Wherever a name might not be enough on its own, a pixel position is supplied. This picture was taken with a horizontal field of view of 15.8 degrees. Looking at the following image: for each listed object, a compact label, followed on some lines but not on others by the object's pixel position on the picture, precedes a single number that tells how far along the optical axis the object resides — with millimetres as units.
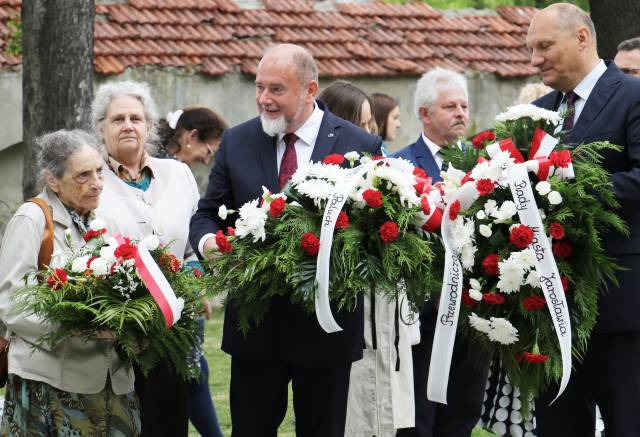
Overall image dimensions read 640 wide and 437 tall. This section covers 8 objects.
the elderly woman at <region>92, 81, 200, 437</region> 11599
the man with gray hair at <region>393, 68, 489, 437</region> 12680
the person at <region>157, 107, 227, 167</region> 15002
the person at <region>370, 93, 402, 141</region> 15147
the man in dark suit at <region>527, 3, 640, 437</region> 9996
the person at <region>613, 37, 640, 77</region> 15248
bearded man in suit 10243
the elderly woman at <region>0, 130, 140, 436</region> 10301
